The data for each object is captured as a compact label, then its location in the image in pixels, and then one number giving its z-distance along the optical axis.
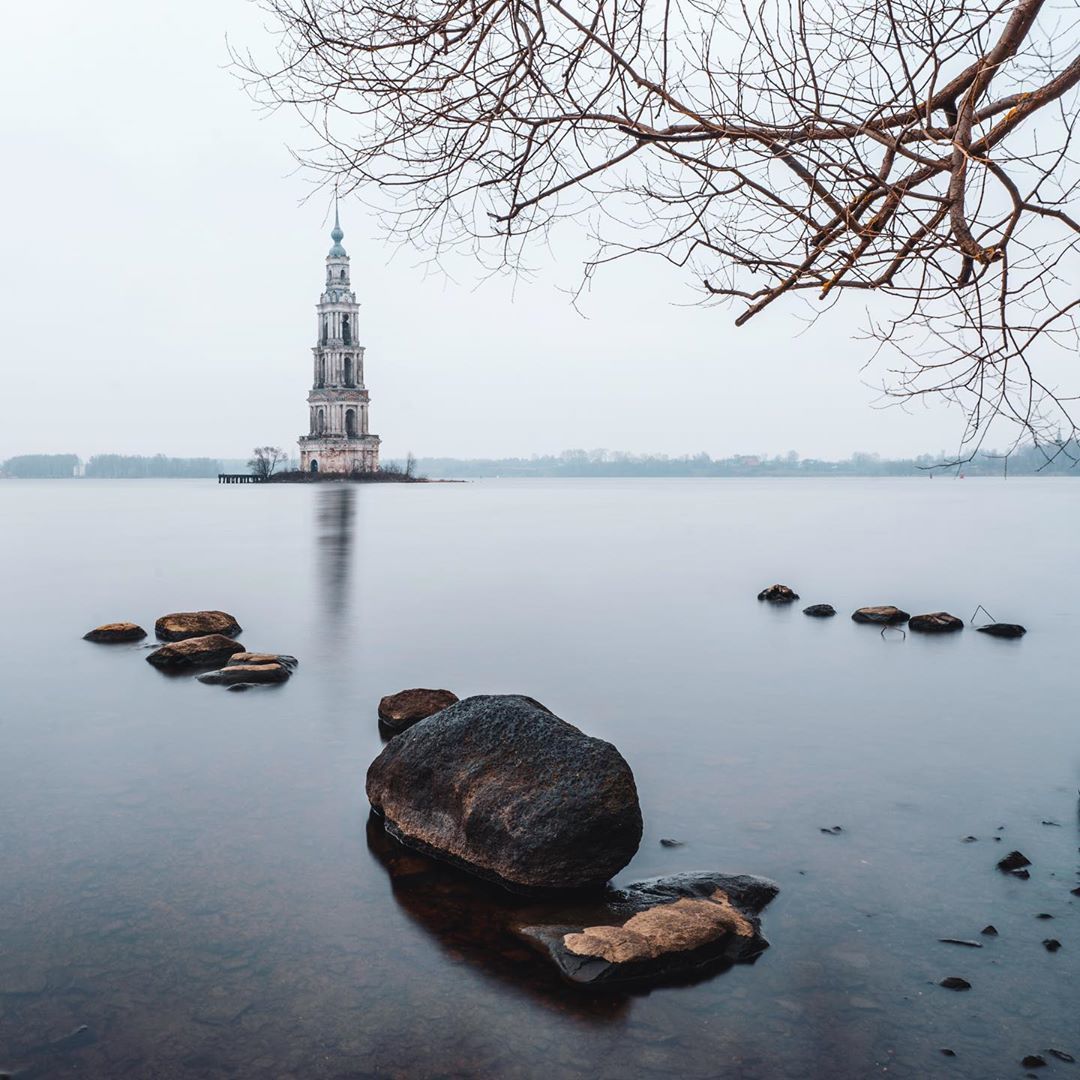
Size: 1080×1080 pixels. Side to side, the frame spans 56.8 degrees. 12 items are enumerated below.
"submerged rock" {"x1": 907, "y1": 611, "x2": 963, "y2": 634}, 19.39
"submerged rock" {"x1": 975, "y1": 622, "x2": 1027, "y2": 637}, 19.48
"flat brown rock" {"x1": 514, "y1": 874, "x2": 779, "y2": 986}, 6.02
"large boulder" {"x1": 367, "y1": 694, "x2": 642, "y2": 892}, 7.08
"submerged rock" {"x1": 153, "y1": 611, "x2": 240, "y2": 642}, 16.77
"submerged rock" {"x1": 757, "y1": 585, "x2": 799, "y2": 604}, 24.53
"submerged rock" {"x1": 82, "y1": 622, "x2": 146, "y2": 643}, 17.52
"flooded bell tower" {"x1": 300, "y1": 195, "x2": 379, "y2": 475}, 158.25
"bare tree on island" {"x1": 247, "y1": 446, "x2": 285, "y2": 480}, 188.25
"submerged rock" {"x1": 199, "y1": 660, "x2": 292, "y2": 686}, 13.90
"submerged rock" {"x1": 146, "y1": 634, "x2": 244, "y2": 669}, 14.76
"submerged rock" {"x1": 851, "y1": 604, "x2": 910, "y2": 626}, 20.00
